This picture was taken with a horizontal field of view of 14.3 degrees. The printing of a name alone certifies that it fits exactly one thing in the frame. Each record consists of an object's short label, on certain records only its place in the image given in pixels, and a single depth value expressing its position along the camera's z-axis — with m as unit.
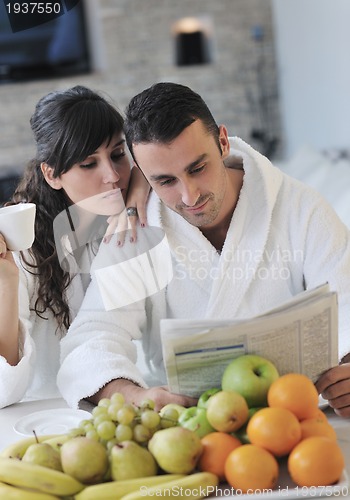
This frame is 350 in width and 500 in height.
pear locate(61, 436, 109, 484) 1.93
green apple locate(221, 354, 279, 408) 2.02
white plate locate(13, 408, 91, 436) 2.31
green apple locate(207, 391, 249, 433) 1.96
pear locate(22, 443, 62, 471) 1.95
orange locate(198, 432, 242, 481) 1.94
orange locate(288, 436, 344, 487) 1.91
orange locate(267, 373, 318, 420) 1.98
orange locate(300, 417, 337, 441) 1.95
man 2.42
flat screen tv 9.20
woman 2.67
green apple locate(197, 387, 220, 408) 2.04
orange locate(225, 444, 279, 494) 1.91
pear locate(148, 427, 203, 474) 1.92
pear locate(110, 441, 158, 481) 1.93
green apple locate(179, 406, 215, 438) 1.97
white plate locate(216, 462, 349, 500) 1.92
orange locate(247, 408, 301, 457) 1.93
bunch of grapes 1.95
